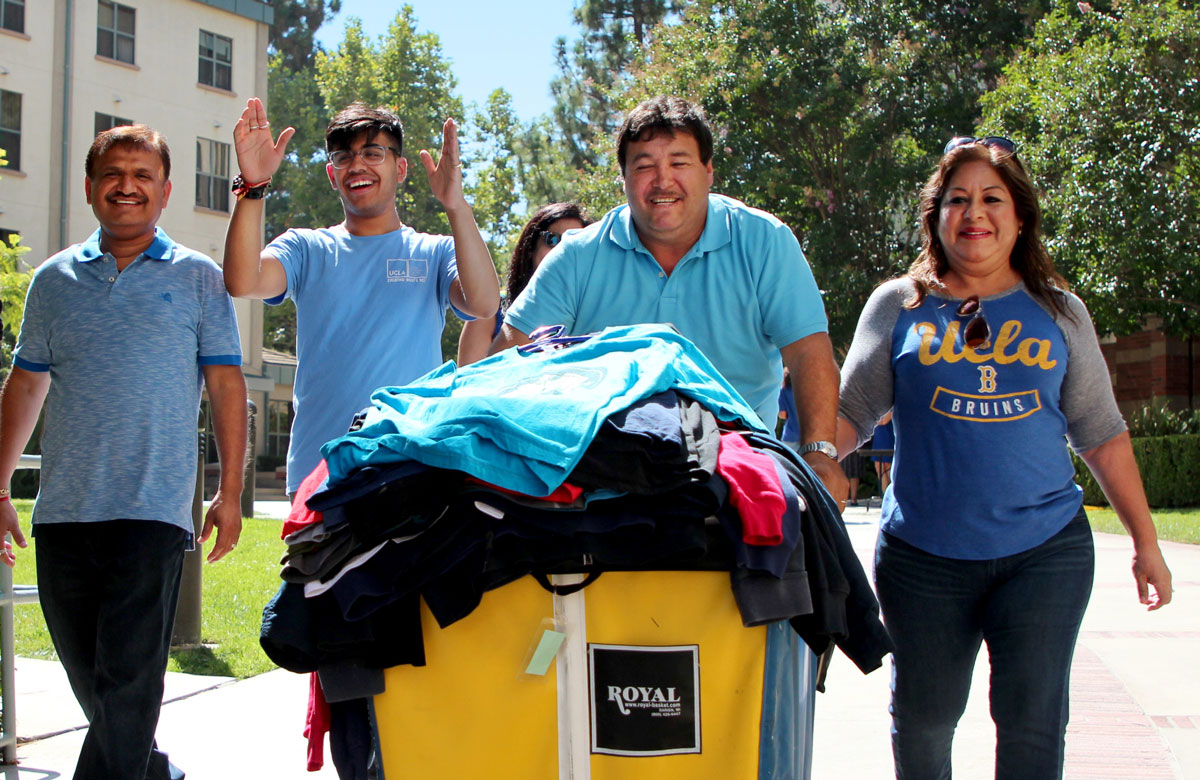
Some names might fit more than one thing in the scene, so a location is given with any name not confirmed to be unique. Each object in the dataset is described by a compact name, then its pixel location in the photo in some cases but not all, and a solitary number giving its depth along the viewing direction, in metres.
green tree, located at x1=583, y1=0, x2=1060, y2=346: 23.05
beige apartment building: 26.94
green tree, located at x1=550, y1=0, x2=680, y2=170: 41.38
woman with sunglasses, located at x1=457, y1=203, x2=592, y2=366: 5.63
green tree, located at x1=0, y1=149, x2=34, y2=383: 17.70
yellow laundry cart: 2.30
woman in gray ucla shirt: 3.24
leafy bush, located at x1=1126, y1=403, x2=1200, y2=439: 19.33
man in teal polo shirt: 3.34
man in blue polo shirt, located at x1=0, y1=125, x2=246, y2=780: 3.68
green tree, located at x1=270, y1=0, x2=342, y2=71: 49.88
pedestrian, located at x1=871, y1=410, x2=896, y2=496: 16.44
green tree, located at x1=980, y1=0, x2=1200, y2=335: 16.70
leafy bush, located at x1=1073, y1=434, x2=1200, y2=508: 18.48
